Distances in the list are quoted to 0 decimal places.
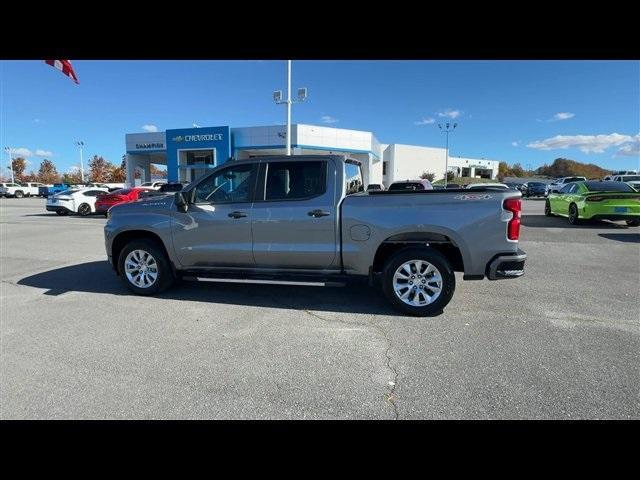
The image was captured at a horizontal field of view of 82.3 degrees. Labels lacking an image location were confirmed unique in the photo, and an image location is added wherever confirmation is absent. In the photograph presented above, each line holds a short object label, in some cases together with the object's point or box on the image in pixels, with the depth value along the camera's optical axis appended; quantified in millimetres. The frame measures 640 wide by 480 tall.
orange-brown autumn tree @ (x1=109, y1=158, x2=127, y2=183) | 89269
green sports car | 11578
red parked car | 16984
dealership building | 30719
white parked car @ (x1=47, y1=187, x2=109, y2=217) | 18484
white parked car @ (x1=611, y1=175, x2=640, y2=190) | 27469
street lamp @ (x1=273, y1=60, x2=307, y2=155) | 22500
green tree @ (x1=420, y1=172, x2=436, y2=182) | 72056
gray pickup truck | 4375
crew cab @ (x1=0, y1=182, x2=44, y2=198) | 43969
